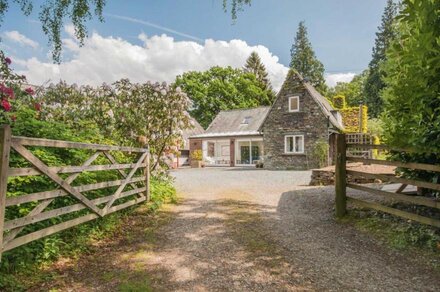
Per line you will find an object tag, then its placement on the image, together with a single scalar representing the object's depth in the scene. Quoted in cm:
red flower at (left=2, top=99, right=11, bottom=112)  531
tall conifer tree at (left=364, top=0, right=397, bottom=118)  4325
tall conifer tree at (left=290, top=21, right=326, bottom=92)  5415
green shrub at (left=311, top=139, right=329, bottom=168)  2098
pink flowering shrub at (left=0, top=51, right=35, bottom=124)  542
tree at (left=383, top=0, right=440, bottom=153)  489
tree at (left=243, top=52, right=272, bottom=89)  5475
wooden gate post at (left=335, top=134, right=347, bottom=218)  663
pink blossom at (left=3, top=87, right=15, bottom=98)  569
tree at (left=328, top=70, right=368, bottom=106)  5741
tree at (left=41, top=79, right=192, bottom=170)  928
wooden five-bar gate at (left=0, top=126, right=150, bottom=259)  339
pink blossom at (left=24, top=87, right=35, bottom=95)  723
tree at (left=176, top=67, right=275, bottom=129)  4747
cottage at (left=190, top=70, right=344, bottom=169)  2173
